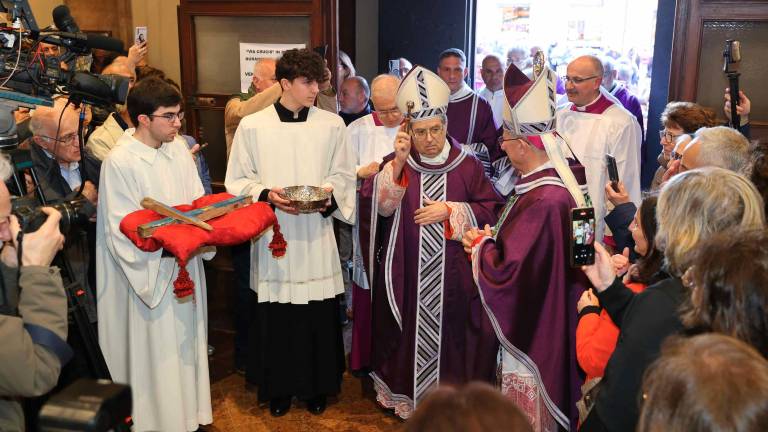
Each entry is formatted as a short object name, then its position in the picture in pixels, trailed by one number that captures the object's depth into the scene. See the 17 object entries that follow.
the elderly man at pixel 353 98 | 5.15
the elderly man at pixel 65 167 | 3.38
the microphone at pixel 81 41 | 2.71
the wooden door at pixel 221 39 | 4.73
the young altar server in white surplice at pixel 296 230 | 3.74
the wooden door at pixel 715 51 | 4.18
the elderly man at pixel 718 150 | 2.88
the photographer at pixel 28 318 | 1.88
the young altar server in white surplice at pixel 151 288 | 3.18
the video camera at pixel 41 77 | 2.51
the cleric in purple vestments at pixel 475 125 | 4.91
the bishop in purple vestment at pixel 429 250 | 3.52
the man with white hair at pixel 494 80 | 6.23
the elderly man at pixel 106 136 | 3.90
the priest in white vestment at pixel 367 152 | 4.08
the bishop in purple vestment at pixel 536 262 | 3.05
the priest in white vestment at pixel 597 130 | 4.45
